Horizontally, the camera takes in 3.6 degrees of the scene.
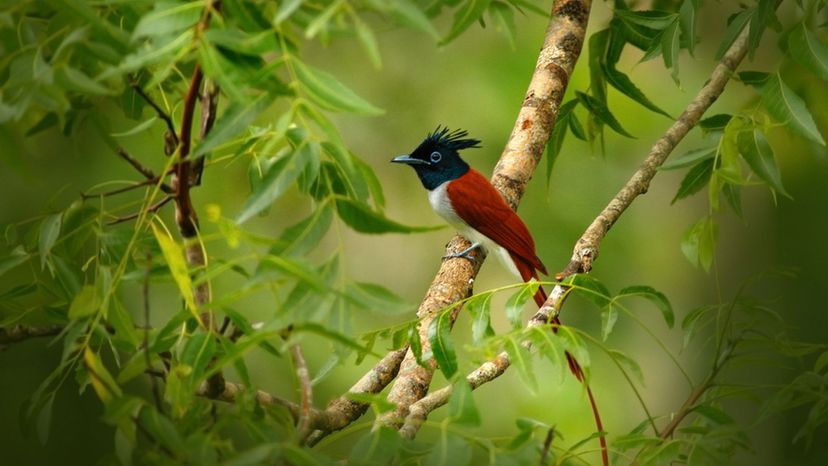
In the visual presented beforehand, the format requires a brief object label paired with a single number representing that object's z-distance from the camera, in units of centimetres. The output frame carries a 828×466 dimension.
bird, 737
